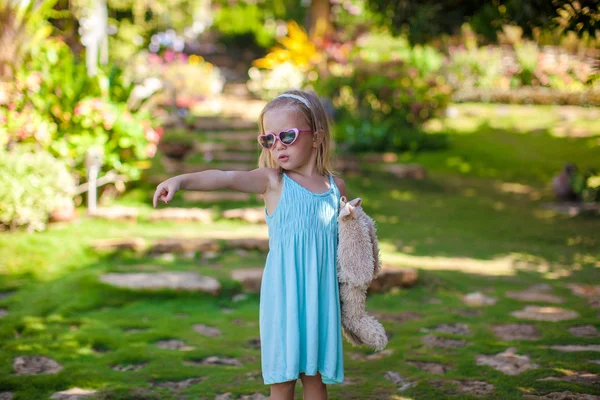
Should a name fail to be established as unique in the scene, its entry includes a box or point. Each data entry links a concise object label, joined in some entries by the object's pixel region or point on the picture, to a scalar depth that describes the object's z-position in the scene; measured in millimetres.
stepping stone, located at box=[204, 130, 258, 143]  11616
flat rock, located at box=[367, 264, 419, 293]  5145
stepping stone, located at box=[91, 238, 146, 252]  6137
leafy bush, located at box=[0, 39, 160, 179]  7316
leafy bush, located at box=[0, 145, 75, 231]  6590
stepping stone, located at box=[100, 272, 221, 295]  4980
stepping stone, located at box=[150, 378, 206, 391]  3341
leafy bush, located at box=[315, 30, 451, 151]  13359
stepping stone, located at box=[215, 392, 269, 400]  3191
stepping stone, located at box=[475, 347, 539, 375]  3460
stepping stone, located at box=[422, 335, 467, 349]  3955
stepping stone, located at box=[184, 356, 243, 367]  3719
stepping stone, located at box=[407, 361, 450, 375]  3508
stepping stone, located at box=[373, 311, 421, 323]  4531
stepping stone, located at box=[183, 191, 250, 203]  8797
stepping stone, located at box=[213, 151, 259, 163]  10289
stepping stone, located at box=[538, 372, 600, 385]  3141
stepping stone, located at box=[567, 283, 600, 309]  4936
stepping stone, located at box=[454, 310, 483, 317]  4605
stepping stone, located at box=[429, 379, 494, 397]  3170
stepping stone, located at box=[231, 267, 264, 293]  5070
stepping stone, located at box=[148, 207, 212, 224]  7683
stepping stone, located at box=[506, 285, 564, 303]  5012
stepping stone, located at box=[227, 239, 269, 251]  6285
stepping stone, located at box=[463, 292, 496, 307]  4896
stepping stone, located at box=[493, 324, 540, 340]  4055
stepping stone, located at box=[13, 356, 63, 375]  3526
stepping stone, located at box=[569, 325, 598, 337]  4047
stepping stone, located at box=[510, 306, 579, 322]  4441
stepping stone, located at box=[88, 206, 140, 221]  7557
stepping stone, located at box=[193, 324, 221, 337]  4250
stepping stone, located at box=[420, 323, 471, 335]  4230
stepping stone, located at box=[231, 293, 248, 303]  4926
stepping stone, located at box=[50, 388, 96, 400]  3156
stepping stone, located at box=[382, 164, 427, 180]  11141
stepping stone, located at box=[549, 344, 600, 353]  3705
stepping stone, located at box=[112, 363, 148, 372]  3606
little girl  2555
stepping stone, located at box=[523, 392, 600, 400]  2918
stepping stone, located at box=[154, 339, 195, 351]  3978
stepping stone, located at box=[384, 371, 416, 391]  3311
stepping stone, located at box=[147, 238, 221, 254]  6176
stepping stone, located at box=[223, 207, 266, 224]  7836
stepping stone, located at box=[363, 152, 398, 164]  12180
